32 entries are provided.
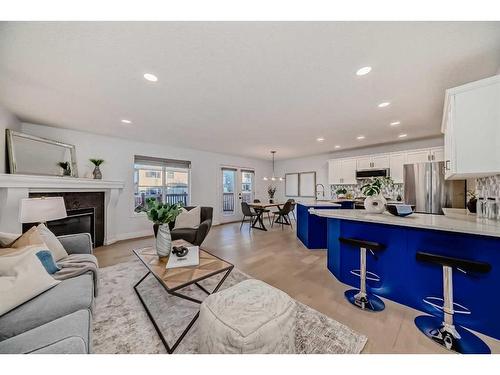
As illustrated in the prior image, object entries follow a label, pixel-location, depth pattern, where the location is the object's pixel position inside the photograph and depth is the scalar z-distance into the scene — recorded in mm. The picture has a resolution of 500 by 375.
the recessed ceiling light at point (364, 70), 1833
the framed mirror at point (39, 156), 2934
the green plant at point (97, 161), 3840
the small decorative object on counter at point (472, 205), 2290
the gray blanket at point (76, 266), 1632
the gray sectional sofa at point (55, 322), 809
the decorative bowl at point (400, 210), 2053
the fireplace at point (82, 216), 3295
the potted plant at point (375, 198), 2309
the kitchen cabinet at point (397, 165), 4812
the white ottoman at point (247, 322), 1005
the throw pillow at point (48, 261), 1560
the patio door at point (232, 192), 6703
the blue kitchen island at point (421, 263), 1504
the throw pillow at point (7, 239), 1579
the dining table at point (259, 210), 5576
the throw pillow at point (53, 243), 1896
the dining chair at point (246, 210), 5684
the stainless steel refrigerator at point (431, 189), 3889
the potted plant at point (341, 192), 5846
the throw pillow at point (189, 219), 3662
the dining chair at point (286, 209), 5613
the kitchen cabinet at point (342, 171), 5675
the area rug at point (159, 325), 1409
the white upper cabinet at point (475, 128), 1567
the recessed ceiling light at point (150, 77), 1932
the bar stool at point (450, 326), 1351
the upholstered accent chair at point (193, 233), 3219
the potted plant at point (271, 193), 6566
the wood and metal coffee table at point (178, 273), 1497
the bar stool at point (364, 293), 1851
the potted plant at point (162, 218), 2116
